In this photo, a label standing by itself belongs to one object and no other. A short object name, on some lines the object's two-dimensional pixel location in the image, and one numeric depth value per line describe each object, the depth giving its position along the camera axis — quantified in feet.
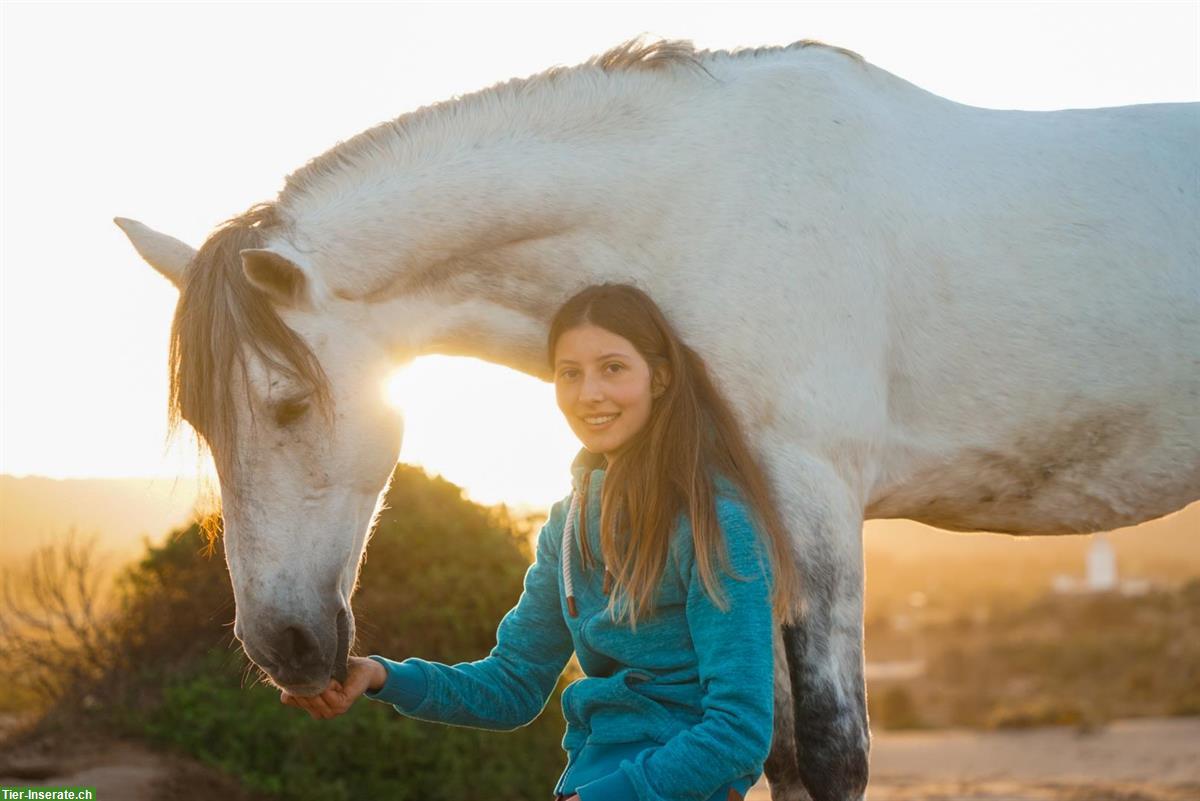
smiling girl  7.03
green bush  17.75
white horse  9.45
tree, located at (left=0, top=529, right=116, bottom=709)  19.94
